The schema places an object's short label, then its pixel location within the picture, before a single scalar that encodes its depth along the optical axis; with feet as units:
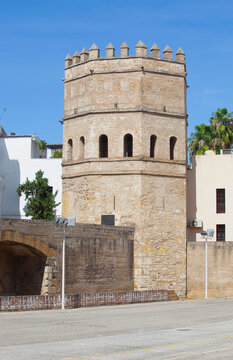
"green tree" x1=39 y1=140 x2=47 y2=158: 173.82
